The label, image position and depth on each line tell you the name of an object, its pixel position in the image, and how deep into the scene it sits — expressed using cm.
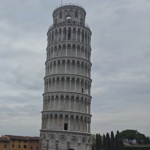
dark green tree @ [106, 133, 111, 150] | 5181
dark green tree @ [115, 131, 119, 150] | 4903
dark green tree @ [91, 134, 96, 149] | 7956
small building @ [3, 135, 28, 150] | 6544
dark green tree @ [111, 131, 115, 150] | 5028
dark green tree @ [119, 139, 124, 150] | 4918
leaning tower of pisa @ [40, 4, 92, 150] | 4081
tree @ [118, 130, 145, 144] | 8500
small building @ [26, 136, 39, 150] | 6925
